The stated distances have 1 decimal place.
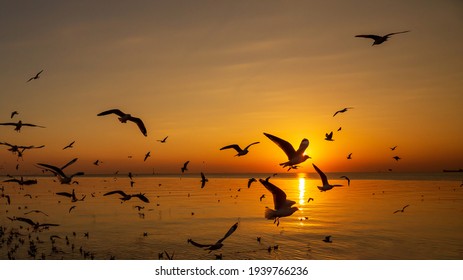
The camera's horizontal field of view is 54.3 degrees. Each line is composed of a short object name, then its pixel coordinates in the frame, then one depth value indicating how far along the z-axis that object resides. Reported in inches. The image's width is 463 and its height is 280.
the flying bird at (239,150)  496.7
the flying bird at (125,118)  375.3
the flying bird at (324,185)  401.1
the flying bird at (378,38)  420.2
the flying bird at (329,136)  541.2
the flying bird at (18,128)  458.2
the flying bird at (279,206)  328.8
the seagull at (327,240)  648.7
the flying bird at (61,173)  402.7
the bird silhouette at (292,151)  349.1
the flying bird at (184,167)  617.9
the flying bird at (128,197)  450.0
